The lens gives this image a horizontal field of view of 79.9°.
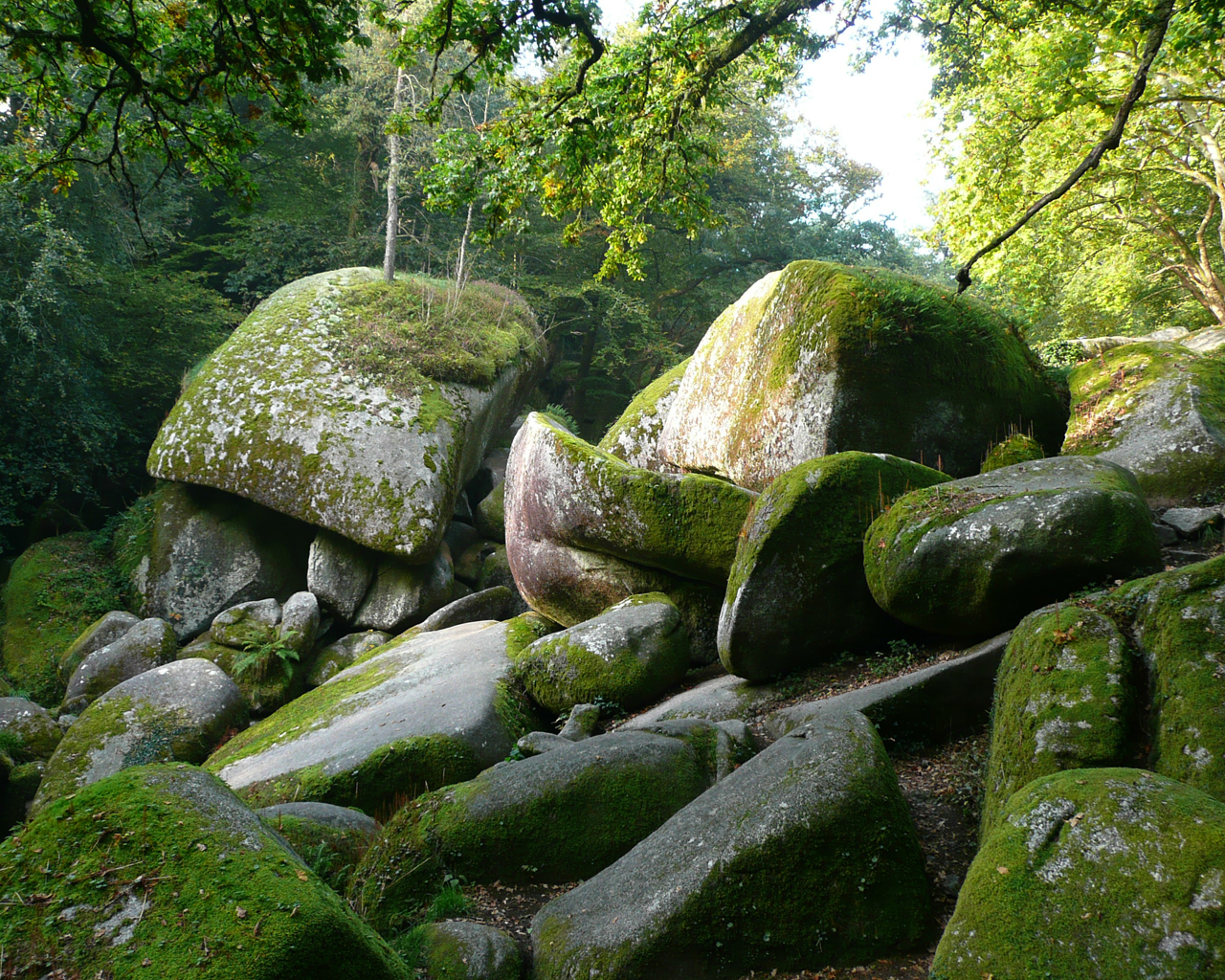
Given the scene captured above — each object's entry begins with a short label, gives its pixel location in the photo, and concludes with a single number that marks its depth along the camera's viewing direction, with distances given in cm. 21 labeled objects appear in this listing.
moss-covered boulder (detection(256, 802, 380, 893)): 439
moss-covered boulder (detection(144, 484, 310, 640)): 1371
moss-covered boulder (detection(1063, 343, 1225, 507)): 788
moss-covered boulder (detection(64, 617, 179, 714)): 1159
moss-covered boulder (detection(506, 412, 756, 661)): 820
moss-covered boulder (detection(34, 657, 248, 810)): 912
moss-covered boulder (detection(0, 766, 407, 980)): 237
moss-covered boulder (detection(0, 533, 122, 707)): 1333
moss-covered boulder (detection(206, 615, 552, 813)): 670
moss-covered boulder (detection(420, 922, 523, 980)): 341
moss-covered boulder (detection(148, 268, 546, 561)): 1345
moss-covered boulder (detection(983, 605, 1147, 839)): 353
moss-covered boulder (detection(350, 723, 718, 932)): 452
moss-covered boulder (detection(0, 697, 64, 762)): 1014
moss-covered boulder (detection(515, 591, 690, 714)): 750
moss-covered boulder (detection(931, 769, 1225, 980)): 240
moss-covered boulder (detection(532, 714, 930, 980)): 339
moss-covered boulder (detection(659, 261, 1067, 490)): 790
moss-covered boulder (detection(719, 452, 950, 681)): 643
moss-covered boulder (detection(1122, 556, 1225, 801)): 314
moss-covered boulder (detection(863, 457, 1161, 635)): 491
